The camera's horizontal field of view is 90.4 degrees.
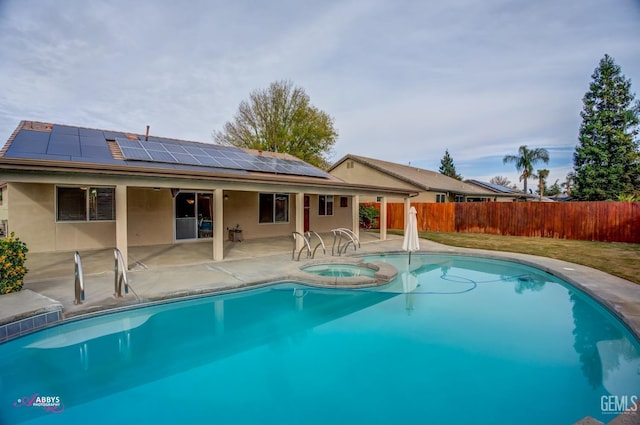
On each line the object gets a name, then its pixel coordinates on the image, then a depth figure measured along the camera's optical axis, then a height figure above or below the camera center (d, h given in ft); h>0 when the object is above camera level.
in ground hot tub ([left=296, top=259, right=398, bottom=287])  26.04 -6.00
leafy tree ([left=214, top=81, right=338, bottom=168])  98.22 +27.50
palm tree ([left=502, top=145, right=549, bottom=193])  125.25 +19.86
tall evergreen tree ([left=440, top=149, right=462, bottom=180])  166.81 +22.10
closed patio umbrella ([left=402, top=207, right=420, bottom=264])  34.71 -3.13
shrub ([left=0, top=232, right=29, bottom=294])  18.43 -3.26
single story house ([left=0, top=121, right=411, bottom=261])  25.22 +2.15
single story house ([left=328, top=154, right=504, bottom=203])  75.72 +7.42
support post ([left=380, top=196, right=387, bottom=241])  52.11 -2.76
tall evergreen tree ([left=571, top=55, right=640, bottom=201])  78.89 +17.69
